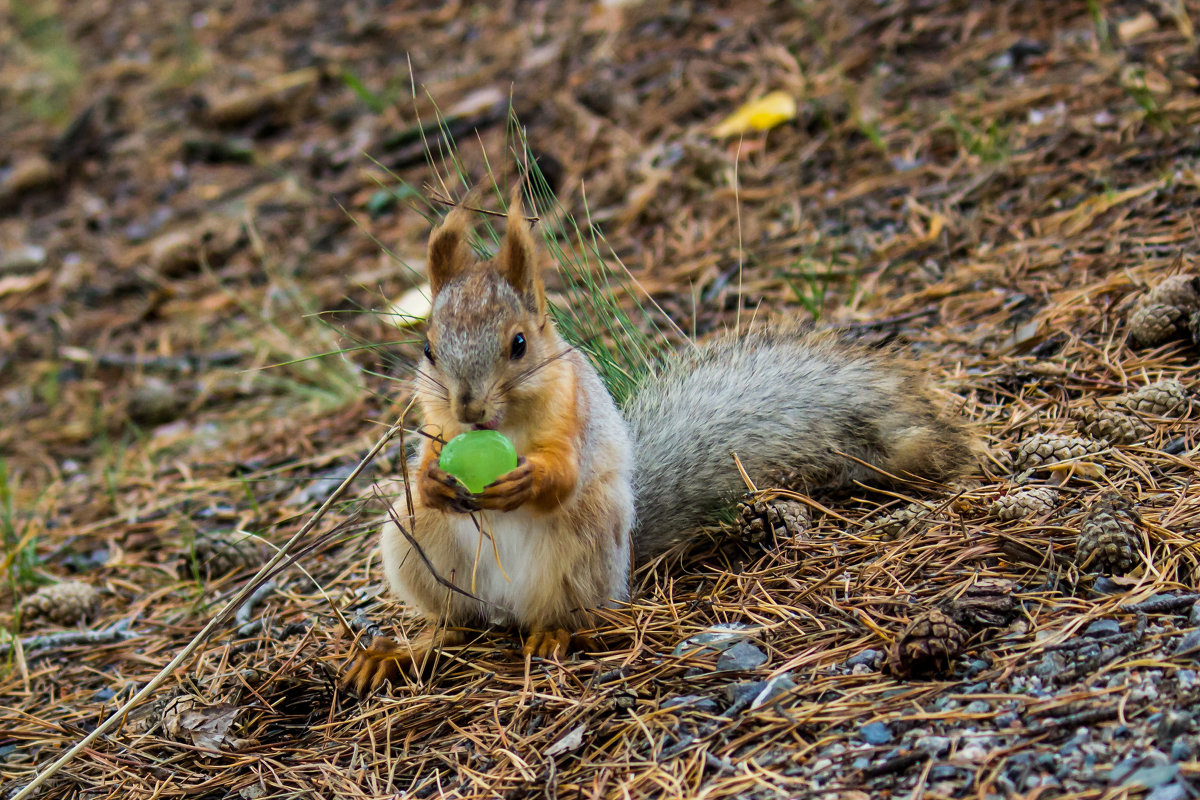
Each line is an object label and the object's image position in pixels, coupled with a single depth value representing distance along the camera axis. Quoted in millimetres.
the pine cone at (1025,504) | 5581
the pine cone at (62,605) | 5746
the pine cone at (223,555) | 5755
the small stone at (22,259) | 7889
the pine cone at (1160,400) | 5642
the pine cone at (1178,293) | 5685
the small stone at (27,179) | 8693
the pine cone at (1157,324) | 5688
